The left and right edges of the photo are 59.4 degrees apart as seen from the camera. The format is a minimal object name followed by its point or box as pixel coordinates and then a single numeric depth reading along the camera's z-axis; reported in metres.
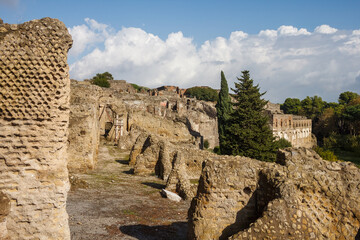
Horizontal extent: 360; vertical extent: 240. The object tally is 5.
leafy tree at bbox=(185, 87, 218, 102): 88.06
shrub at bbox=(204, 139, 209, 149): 40.84
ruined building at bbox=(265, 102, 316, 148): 48.75
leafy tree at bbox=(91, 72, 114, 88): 54.09
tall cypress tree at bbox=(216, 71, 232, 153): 34.83
